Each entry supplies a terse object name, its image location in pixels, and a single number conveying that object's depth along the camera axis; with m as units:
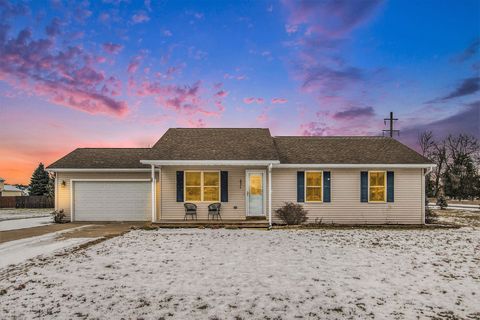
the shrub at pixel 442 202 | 27.48
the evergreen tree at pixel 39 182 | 42.12
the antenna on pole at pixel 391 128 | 25.35
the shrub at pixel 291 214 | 14.39
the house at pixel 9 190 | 63.59
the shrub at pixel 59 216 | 16.23
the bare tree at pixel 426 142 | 45.49
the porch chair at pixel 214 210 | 14.51
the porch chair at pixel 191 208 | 14.48
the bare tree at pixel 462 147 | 45.03
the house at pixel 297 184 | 14.67
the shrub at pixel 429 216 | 15.50
